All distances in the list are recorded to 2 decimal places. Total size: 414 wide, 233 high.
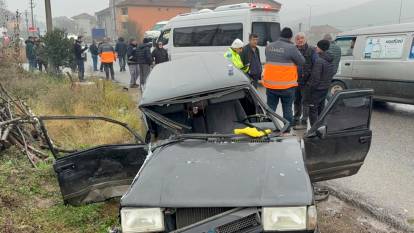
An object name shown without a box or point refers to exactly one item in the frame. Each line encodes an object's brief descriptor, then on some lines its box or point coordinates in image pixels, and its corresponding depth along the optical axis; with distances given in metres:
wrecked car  2.48
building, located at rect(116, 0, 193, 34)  69.38
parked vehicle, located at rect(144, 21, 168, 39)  25.79
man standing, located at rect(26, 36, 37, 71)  16.97
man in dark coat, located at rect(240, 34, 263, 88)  8.20
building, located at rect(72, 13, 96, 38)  104.22
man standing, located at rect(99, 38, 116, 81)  15.03
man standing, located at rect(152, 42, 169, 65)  13.09
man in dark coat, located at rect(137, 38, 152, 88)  12.80
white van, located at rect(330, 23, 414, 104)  8.00
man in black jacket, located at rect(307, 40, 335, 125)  6.66
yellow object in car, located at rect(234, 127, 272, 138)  3.36
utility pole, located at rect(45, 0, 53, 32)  14.61
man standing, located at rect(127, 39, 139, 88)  13.35
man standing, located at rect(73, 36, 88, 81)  14.69
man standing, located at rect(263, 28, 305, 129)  6.18
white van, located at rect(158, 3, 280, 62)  13.25
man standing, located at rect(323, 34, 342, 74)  8.39
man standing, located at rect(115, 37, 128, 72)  19.70
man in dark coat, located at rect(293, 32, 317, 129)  6.92
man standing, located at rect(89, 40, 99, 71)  20.06
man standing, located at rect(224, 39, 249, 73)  7.96
